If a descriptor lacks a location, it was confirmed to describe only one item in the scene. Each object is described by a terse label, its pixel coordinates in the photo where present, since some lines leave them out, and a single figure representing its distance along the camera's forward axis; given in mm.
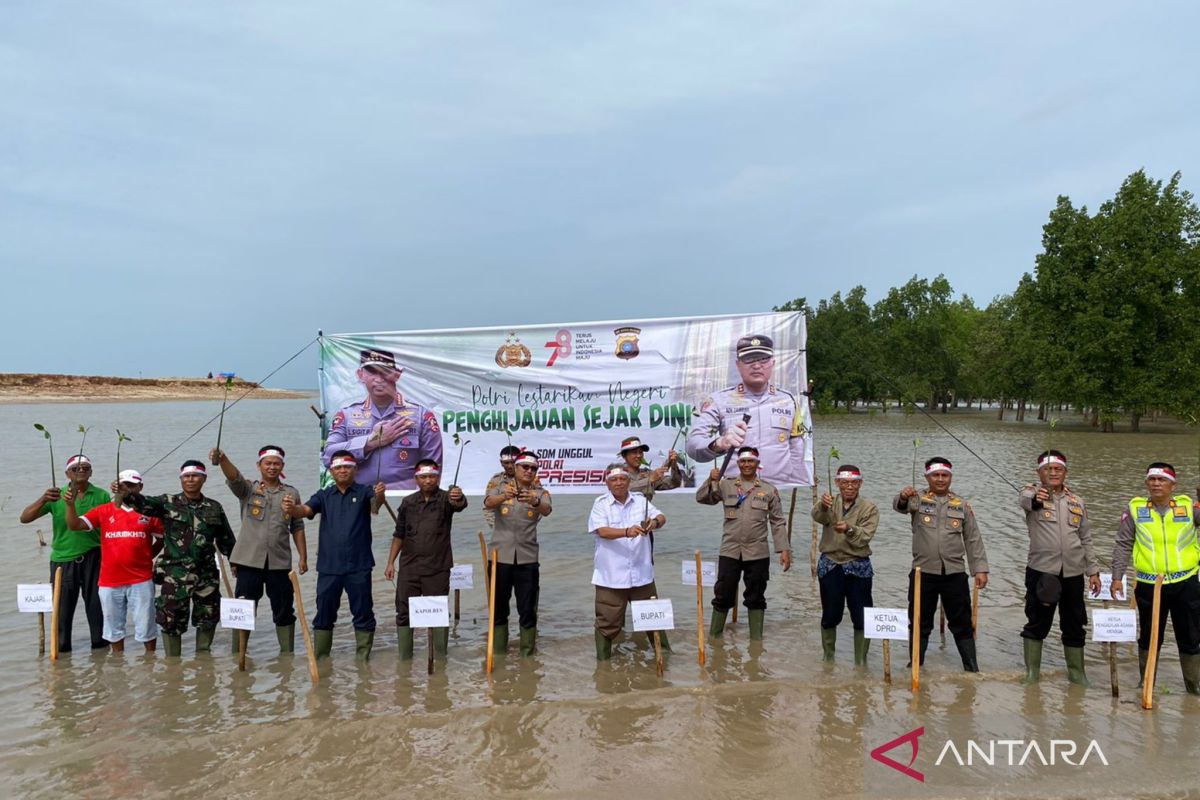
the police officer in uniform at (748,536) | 7441
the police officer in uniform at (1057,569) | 6344
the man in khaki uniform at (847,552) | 6777
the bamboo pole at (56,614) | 7164
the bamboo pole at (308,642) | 6441
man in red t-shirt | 7074
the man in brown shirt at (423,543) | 7000
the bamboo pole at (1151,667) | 5789
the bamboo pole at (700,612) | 6773
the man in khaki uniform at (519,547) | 7270
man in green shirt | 7348
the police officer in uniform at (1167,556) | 5996
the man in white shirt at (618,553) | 6867
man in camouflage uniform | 7141
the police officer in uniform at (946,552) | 6527
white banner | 9320
